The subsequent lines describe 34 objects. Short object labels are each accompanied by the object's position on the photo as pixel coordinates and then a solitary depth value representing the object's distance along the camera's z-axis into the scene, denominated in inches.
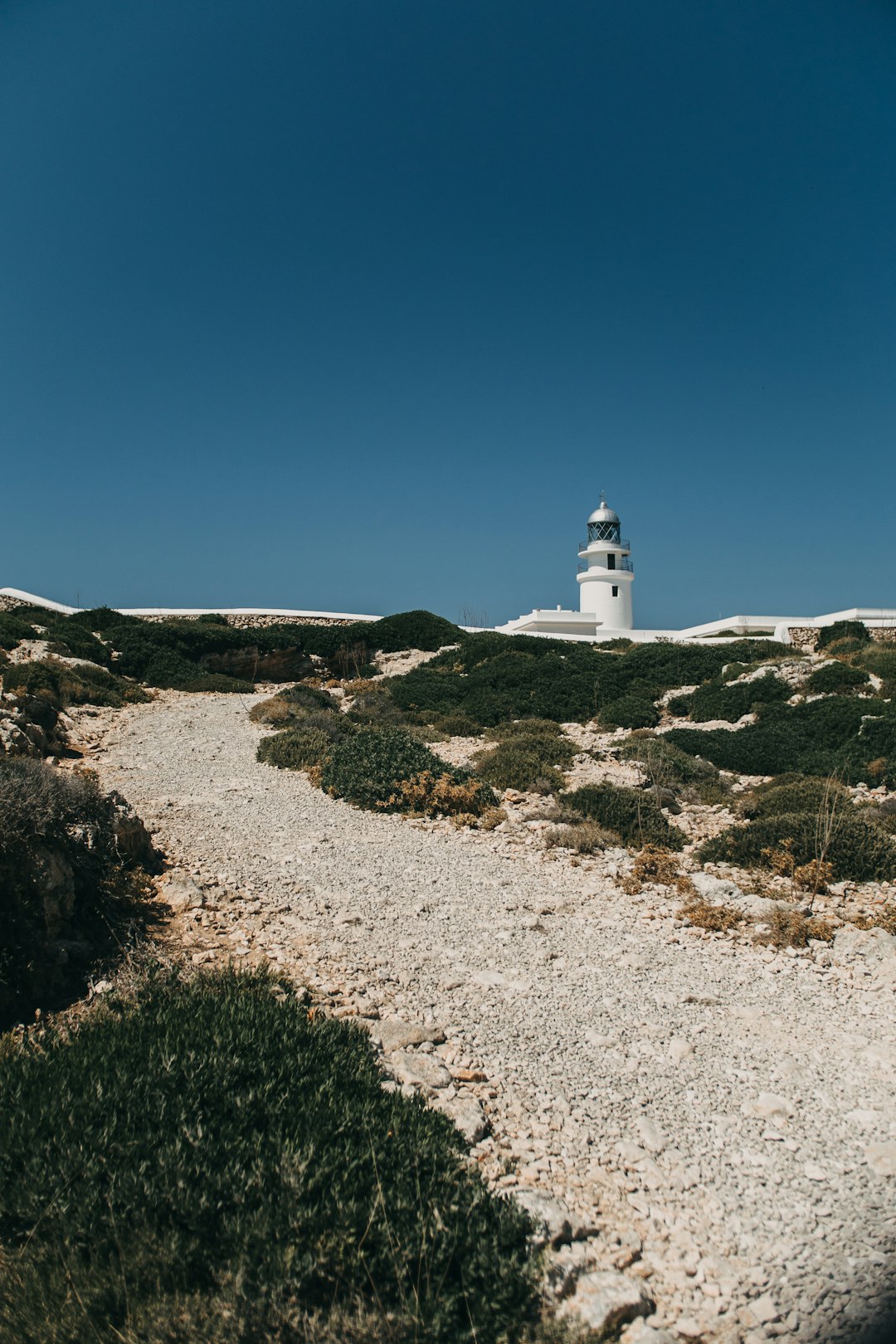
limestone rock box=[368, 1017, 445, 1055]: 184.2
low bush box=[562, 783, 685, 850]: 383.6
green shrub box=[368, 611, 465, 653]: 1250.6
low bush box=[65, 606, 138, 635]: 1102.4
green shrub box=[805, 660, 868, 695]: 776.3
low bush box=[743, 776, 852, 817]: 404.8
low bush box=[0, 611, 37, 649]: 805.2
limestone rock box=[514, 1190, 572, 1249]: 126.0
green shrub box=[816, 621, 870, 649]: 1220.5
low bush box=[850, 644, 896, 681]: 803.4
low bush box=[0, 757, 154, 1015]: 186.5
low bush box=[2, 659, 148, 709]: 613.3
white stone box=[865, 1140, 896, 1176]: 151.4
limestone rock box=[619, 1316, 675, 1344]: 112.2
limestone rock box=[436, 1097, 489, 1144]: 153.0
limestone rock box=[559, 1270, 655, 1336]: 113.2
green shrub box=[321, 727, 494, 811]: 430.5
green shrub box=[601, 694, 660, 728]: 733.9
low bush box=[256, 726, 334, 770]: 507.2
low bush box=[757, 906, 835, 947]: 264.7
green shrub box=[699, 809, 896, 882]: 326.3
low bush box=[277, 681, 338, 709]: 757.3
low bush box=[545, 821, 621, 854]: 367.6
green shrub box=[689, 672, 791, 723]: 762.2
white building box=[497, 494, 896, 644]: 1387.8
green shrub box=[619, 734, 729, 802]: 482.0
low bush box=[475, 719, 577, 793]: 485.7
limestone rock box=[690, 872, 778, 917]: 293.7
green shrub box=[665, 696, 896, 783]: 516.1
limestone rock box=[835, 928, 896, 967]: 254.2
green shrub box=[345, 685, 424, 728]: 733.3
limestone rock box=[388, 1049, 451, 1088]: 168.6
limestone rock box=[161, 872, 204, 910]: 257.8
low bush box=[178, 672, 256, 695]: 885.2
